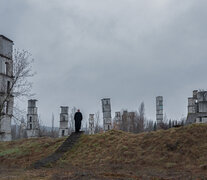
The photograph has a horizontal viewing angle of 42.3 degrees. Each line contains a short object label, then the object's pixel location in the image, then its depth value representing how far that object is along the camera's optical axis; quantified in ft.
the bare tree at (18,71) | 73.36
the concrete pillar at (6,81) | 80.84
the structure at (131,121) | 169.64
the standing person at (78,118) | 62.80
